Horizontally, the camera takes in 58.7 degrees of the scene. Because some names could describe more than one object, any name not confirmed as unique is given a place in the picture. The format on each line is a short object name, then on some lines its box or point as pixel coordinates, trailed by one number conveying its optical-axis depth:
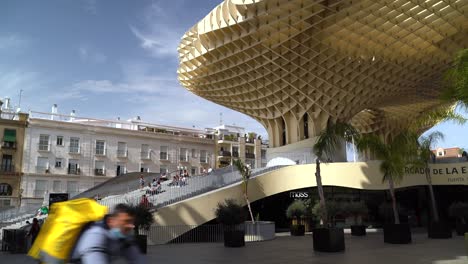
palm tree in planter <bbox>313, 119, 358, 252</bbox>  15.99
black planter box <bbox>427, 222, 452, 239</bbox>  23.28
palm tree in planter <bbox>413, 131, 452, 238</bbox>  26.52
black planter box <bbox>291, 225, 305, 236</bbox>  28.86
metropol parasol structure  31.19
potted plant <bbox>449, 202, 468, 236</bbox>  25.77
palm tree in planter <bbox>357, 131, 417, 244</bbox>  21.67
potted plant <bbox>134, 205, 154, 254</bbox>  16.97
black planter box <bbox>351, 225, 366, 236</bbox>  27.12
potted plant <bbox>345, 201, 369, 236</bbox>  29.95
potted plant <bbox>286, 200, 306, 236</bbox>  28.92
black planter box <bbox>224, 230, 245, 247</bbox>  19.59
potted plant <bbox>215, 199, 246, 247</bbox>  21.09
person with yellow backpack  4.32
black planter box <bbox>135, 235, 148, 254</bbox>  16.72
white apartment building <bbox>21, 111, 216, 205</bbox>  50.53
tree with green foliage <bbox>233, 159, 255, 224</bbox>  25.88
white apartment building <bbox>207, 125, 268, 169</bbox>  69.62
